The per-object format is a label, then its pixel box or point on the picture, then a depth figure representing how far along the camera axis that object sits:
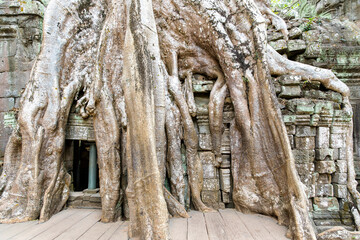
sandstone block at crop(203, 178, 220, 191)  2.57
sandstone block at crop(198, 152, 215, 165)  2.63
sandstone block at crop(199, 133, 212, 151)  2.65
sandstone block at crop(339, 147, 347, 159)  2.62
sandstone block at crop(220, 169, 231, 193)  2.58
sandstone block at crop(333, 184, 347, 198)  2.54
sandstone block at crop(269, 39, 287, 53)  3.10
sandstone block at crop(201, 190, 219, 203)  2.56
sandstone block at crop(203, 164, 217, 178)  2.60
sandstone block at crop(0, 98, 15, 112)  3.81
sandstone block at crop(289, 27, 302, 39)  3.19
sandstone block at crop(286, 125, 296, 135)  2.56
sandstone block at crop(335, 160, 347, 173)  2.60
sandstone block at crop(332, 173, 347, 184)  2.56
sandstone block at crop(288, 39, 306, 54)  3.09
